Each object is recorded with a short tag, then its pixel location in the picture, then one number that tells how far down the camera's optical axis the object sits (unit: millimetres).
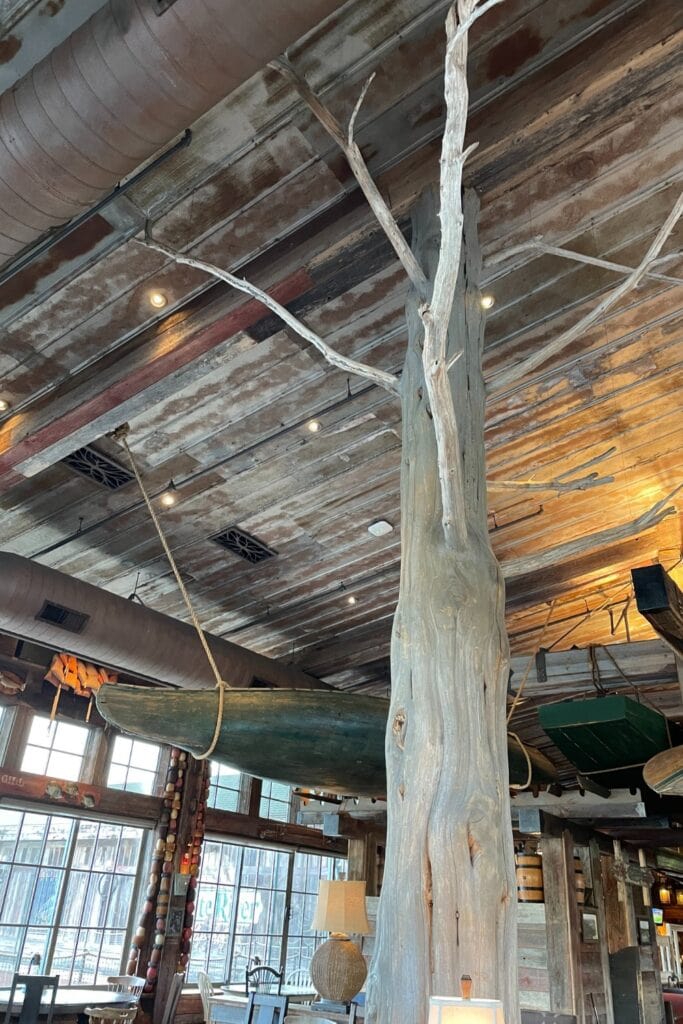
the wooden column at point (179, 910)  6859
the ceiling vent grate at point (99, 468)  4547
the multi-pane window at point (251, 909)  8109
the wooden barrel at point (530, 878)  7605
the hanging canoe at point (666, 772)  4355
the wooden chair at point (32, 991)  5094
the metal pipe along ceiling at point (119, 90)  2049
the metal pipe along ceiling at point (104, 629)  4363
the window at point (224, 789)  8438
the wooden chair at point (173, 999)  6688
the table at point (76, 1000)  5629
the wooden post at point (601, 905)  8188
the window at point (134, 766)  7328
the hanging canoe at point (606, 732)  4746
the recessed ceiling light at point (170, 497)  4844
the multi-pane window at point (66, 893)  6293
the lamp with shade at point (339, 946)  5492
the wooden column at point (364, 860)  8375
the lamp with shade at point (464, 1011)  1304
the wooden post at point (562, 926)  6906
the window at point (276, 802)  9148
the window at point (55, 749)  6566
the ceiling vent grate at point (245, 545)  5434
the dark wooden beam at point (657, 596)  3975
